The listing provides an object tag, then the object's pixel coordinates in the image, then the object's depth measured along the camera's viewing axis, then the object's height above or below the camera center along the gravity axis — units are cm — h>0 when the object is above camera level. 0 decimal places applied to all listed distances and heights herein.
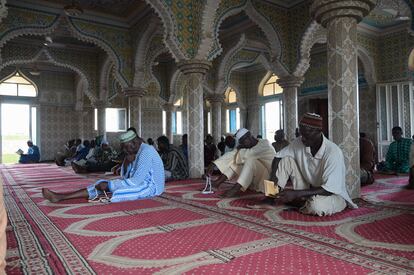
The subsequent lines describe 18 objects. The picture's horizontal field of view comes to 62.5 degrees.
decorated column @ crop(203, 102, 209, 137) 1838 +153
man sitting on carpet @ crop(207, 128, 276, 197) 452 -24
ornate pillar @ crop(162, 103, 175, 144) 1481 +140
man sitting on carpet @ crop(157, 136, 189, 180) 632 -26
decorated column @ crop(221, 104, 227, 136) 1745 +134
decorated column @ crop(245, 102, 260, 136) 1593 +131
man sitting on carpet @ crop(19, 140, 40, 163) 1470 -26
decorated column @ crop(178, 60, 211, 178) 724 +72
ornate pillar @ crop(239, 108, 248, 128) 1645 +144
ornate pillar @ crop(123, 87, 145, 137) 1039 +134
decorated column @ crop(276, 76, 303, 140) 906 +102
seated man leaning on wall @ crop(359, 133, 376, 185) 548 -27
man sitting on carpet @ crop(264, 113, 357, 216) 334 -28
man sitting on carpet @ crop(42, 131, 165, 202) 430 -43
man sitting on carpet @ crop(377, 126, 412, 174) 698 -24
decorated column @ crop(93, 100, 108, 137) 1317 +131
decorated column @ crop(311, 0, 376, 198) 428 +82
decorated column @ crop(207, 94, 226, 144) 1256 +121
